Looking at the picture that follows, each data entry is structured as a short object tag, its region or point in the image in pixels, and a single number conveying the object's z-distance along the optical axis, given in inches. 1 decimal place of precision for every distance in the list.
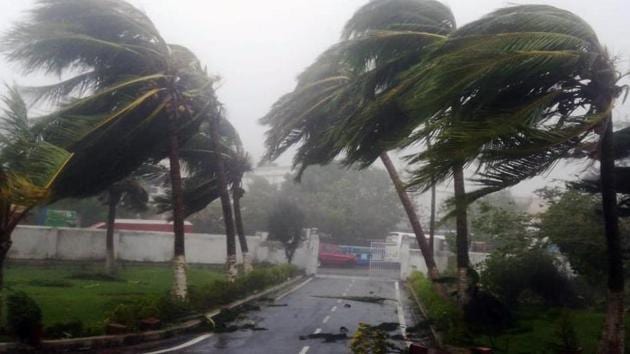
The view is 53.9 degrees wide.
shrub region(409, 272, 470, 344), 452.4
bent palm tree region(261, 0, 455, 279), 420.8
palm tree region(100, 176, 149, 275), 944.3
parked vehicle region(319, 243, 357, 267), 1754.4
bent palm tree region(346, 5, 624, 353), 287.0
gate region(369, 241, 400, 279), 1643.7
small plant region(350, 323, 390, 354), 327.9
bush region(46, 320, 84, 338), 398.6
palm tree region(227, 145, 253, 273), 920.3
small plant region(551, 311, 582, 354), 319.0
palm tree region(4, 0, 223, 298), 500.4
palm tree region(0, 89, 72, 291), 341.7
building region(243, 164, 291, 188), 3407.0
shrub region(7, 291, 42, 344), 365.7
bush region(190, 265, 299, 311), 623.0
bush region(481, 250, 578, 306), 716.0
